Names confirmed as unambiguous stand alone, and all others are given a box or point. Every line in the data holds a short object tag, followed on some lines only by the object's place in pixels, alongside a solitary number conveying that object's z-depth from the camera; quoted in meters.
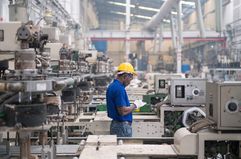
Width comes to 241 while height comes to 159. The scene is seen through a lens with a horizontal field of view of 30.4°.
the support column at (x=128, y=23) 19.28
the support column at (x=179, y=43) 15.18
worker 4.43
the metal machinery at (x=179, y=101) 5.52
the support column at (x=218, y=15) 13.52
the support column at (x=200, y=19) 13.93
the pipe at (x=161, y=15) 14.44
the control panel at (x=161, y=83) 7.70
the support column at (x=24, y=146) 2.45
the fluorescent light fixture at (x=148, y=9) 21.67
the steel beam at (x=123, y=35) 19.61
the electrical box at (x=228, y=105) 2.82
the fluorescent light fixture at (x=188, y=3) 17.69
